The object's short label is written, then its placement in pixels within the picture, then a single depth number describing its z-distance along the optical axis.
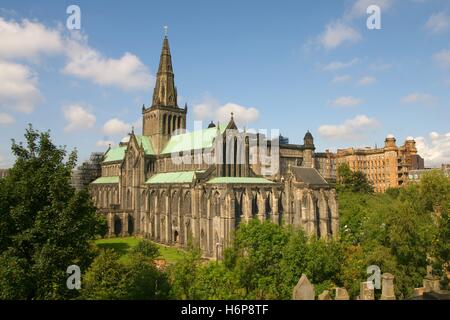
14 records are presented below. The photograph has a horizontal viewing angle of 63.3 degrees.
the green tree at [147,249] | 39.22
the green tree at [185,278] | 23.89
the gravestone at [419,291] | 25.80
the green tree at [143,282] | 23.38
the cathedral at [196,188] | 53.31
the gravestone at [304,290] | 18.00
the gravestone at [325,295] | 20.80
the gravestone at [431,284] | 26.42
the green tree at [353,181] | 97.86
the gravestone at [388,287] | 22.38
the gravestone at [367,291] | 23.52
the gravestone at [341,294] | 21.33
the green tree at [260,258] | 26.37
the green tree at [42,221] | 18.33
